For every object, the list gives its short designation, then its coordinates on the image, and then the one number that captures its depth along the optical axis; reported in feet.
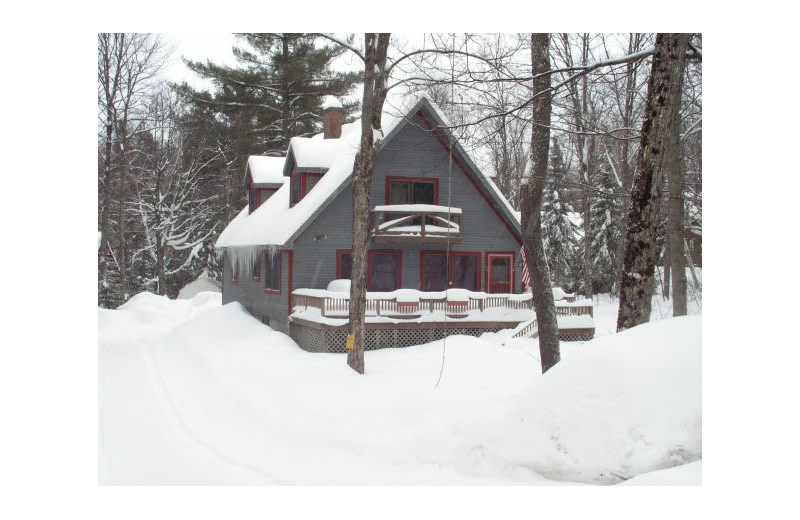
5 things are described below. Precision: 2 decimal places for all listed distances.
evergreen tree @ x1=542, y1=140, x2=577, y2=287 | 98.12
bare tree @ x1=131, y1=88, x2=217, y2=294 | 79.36
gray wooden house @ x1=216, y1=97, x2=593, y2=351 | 53.26
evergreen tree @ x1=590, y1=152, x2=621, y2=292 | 95.81
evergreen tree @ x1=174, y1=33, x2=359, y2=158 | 87.81
